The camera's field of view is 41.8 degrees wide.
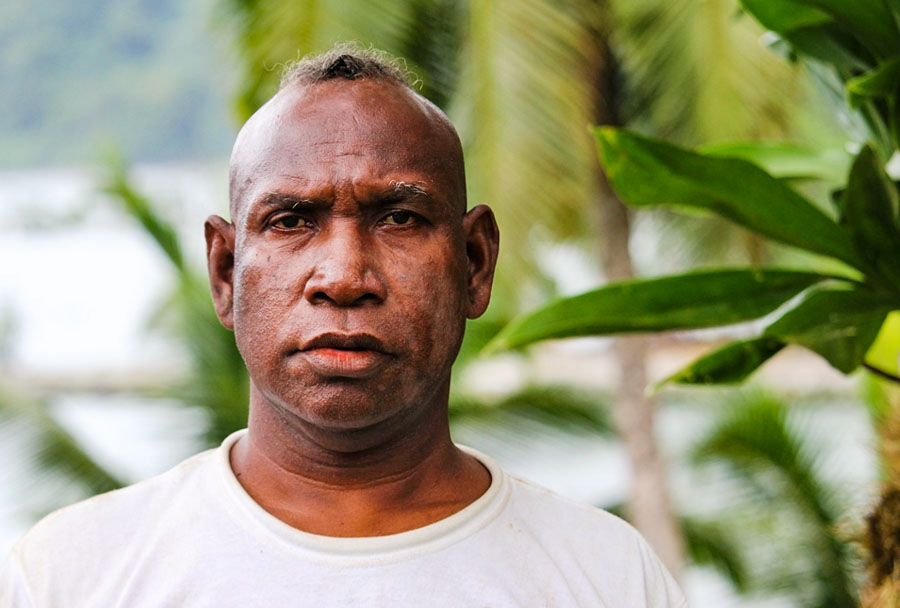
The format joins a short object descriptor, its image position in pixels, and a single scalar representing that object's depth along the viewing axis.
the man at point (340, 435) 1.41
